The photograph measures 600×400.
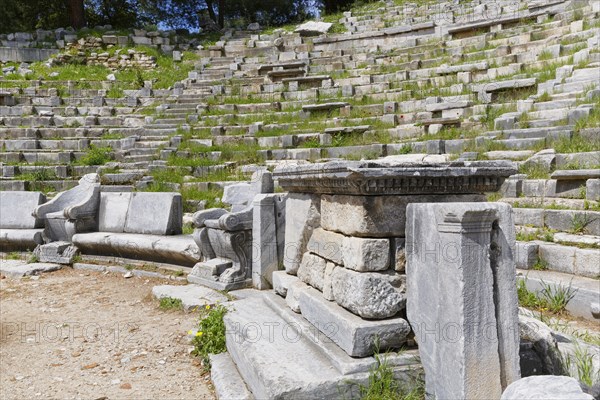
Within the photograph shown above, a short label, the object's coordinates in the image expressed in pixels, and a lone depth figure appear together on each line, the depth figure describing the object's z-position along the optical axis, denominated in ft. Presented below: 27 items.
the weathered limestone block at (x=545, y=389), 5.46
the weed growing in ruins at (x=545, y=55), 37.75
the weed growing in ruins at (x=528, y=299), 13.74
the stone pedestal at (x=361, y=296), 7.71
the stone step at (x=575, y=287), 12.78
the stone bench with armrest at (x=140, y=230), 21.24
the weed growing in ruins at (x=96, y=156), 38.27
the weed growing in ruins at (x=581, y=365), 7.80
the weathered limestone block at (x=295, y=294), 10.92
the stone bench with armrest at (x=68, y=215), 24.26
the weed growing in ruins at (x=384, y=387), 7.80
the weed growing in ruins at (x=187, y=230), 24.03
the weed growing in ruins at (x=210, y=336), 11.93
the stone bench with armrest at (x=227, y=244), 17.28
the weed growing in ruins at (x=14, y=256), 25.20
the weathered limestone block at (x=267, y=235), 16.24
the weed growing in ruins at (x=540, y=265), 15.84
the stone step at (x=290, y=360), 7.79
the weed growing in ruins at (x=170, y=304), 16.33
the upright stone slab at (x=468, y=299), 7.08
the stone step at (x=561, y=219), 16.57
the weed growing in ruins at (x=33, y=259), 24.32
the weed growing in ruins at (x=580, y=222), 16.74
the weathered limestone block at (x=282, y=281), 12.06
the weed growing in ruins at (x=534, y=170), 22.00
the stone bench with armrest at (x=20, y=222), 25.25
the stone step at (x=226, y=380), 9.18
